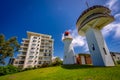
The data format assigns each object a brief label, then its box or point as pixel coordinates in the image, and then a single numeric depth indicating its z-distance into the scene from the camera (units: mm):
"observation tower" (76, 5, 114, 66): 10866
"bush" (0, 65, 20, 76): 12617
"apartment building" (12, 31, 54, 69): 33831
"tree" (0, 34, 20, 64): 18127
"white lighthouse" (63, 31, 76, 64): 16164
